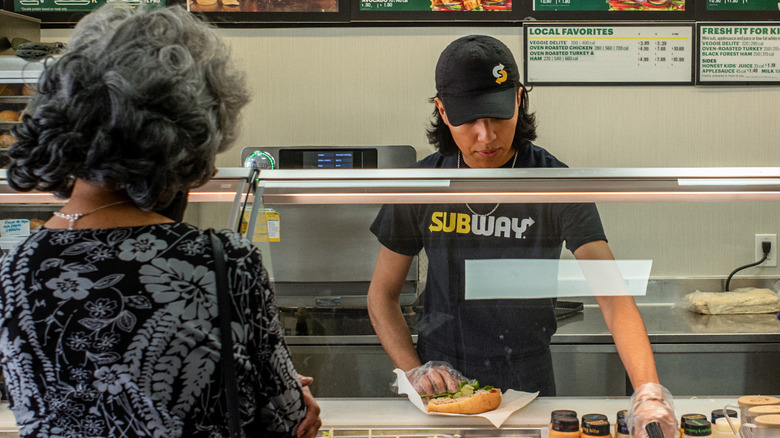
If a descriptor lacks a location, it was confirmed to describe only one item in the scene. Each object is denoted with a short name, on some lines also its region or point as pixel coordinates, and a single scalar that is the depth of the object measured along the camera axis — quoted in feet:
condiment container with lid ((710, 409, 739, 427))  4.74
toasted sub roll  4.91
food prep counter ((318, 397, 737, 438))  4.88
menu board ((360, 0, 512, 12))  10.51
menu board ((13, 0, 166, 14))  10.71
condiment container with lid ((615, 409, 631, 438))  4.58
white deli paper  4.85
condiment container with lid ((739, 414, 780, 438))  4.20
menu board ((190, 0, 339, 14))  10.57
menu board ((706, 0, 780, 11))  10.57
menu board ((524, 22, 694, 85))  10.55
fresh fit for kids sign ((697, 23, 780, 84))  10.62
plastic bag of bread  7.28
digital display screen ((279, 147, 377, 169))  9.47
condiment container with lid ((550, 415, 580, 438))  4.49
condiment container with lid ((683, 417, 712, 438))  4.49
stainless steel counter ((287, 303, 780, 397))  5.46
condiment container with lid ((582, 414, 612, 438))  4.46
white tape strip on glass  5.36
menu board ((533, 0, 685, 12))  10.48
